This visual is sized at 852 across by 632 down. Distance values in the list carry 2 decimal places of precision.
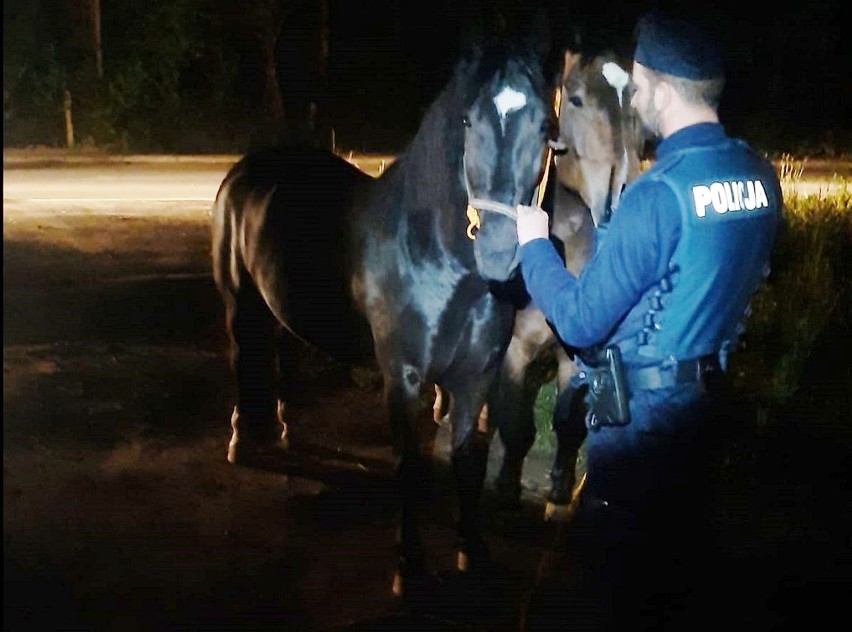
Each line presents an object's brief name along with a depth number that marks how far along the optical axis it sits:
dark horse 2.83
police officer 2.14
